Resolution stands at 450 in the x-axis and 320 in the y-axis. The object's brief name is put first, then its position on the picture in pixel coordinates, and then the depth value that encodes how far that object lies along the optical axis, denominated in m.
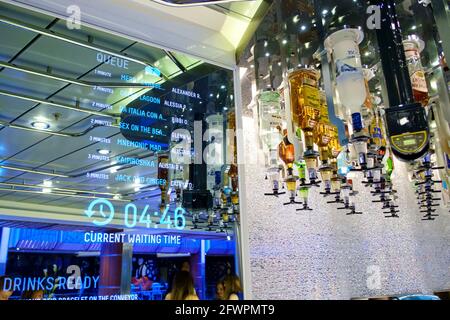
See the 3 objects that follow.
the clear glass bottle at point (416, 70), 1.53
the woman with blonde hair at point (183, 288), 1.28
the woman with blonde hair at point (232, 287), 1.44
